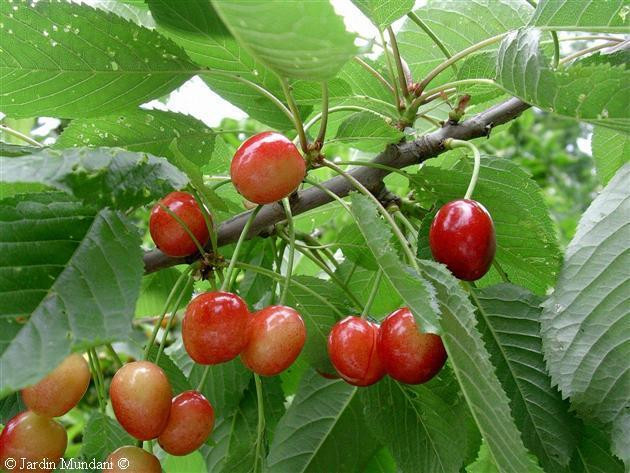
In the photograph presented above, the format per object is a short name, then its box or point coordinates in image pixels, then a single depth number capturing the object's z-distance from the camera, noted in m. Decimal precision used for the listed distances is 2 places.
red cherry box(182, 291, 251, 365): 0.25
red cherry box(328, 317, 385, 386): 0.26
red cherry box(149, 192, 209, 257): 0.27
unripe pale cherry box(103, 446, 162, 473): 0.26
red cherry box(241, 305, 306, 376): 0.25
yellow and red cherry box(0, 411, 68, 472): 0.26
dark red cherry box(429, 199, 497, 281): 0.26
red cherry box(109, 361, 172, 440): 0.25
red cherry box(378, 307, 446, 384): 0.25
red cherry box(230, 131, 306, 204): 0.25
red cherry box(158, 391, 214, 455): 0.26
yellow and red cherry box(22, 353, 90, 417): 0.25
